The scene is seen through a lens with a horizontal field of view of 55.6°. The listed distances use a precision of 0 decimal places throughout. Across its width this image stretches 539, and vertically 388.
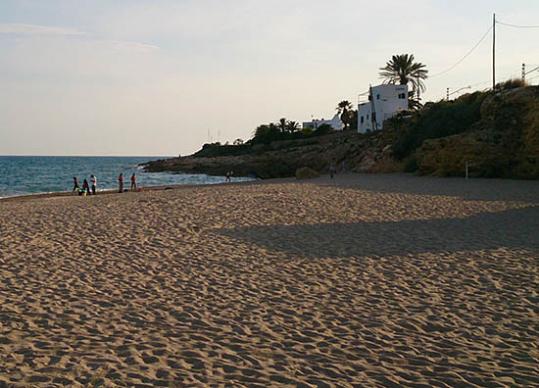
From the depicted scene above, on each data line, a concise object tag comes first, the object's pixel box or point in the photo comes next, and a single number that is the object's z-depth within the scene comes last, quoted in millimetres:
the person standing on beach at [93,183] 31594
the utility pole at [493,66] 41188
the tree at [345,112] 76875
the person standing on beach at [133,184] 34500
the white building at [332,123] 87744
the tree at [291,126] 85250
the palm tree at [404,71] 60875
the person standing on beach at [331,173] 37875
